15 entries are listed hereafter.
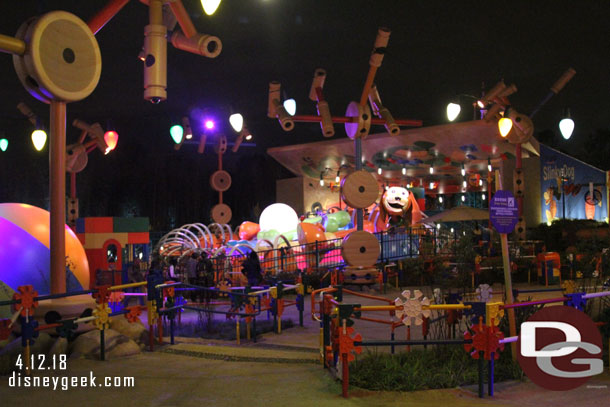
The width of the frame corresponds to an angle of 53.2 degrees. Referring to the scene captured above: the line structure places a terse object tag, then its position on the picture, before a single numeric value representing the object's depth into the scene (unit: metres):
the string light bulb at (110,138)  15.40
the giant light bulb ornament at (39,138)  12.62
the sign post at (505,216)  6.84
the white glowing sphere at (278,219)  22.89
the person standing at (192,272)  14.30
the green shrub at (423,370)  5.61
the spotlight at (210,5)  5.90
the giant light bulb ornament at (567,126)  10.89
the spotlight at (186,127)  18.03
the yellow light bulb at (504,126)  10.29
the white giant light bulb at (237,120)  14.57
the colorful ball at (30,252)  8.31
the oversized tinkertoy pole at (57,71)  7.02
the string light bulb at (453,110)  11.64
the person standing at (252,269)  13.41
